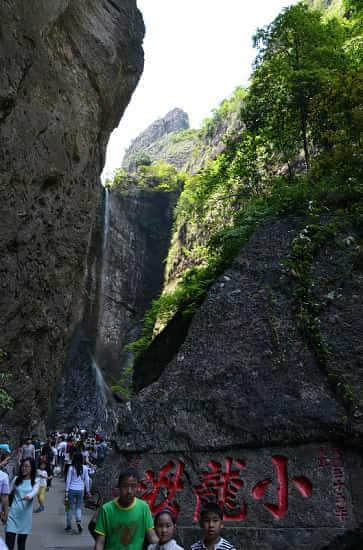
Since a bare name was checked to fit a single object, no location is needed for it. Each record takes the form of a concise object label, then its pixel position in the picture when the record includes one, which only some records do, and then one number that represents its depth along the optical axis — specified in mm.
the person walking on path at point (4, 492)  4294
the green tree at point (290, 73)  11148
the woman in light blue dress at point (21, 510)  4176
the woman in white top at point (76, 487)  6637
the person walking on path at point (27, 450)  8984
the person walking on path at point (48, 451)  11077
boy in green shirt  2545
